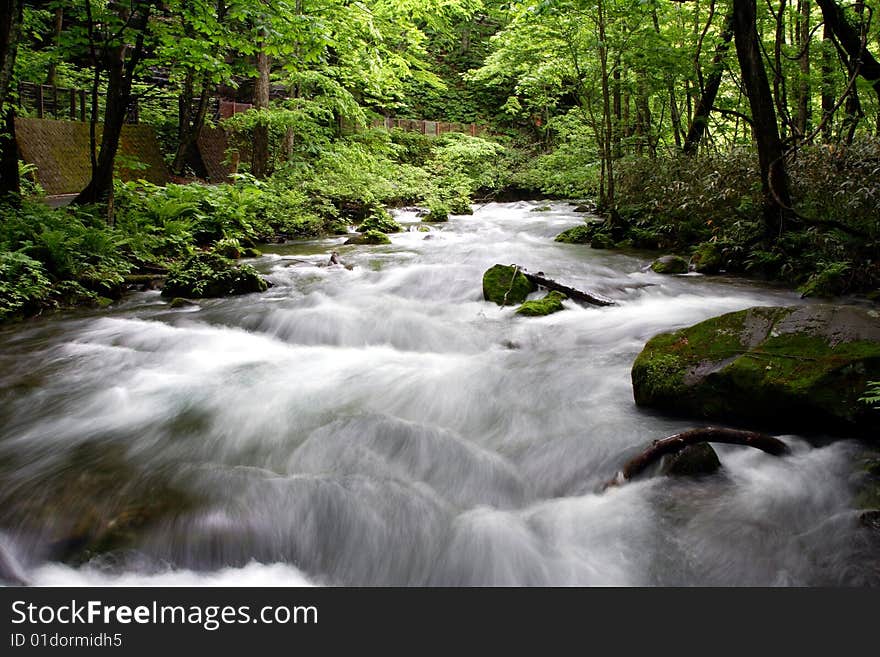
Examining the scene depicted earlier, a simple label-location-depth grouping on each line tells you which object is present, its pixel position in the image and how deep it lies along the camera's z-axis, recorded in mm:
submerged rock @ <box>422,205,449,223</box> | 16938
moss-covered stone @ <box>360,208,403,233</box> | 14227
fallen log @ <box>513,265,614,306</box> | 6754
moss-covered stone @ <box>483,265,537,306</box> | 7090
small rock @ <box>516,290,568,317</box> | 6453
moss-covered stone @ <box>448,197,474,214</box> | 19547
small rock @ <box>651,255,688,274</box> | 8609
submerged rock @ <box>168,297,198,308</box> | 6949
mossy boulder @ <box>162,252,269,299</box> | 7402
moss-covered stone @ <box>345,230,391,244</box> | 12383
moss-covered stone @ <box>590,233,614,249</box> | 11281
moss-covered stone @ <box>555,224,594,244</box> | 12391
